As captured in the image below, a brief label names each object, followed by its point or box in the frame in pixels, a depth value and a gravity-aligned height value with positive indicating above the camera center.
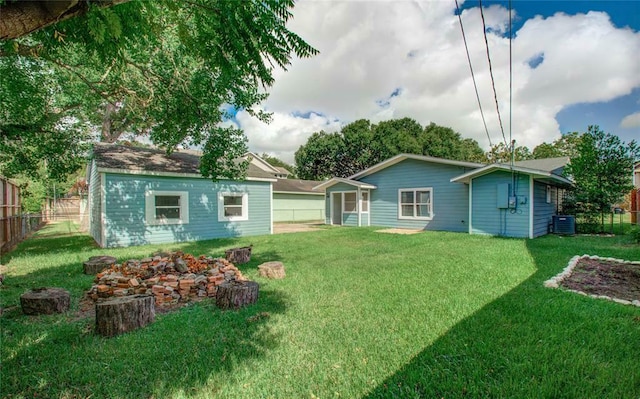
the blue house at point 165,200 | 9.95 -0.03
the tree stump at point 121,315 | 3.40 -1.34
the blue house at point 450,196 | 11.23 +0.08
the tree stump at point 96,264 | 6.23 -1.35
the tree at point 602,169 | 11.75 +1.11
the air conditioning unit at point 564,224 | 12.09 -1.09
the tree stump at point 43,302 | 4.04 -1.39
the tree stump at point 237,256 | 7.28 -1.38
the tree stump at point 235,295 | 4.26 -1.38
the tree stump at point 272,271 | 5.87 -1.41
